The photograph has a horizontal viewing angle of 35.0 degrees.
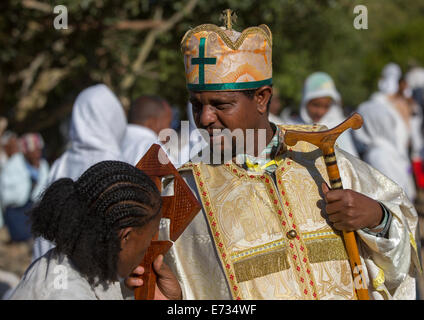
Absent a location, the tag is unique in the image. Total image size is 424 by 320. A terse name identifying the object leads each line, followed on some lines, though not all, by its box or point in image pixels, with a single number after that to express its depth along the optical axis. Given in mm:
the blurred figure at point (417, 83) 15312
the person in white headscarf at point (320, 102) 7504
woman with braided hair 2564
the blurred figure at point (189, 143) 5182
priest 3188
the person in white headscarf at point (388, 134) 8448
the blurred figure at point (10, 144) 11812
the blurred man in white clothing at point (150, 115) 7155
